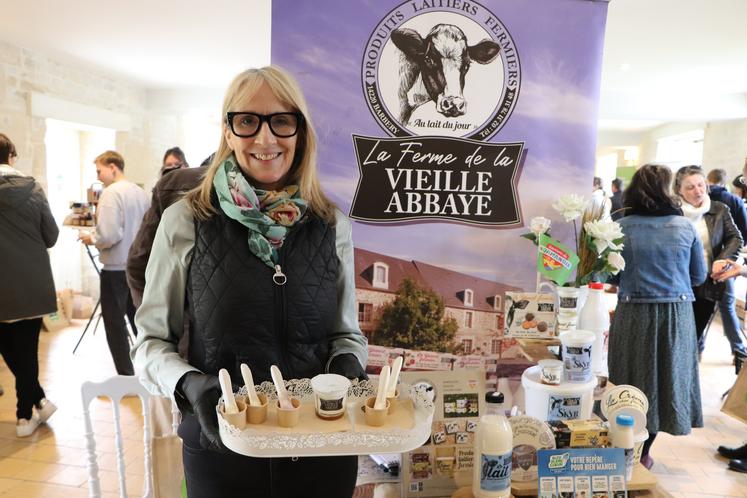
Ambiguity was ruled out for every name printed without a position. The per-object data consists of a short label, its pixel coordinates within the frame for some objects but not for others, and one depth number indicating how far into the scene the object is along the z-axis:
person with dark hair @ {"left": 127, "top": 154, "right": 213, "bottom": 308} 1.80
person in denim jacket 2.64
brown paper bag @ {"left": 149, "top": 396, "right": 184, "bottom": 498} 1.75
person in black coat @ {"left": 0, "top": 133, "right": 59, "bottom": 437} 3.06
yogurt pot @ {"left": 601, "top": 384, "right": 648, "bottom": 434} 1.51
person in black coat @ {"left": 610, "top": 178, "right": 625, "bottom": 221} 7.81
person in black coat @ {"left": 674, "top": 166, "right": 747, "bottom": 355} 3.73
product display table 1.44
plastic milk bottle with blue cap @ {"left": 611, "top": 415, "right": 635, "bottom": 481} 1.41
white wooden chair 1.57
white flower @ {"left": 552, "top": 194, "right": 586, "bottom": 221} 2.01
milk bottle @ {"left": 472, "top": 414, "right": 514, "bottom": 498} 1.33
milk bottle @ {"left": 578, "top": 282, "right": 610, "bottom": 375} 1.88
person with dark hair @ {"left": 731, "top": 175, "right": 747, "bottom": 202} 4.52
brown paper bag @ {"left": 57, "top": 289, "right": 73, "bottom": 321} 5.66
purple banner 2.00
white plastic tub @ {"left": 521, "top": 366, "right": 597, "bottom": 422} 1.63
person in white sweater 3.75
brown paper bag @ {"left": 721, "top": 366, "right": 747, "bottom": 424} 1.67
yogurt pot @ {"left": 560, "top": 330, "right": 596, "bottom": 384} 1.66
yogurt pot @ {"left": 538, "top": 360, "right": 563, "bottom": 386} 1.64
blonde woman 1.16
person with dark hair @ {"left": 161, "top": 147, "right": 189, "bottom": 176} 4.22
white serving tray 1.02
